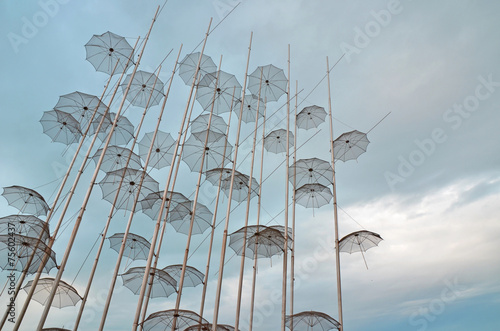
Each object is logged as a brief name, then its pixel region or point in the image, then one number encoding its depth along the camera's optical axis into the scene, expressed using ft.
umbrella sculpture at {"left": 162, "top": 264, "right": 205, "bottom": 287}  48.02
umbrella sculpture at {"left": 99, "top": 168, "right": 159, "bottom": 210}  46.78
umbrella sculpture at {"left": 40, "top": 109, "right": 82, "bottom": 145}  52.13
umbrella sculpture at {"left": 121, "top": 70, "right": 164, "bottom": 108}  55.47
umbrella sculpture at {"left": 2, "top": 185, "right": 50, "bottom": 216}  45.09
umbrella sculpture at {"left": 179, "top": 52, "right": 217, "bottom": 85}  54.08
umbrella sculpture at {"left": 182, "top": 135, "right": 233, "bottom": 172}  49.93
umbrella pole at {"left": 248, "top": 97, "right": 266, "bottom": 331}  42.91
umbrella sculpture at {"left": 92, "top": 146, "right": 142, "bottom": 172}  52.29
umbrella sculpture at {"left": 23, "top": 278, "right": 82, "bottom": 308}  44.81
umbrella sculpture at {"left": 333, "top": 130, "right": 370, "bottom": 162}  56.56
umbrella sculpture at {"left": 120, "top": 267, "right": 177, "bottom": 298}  47.05
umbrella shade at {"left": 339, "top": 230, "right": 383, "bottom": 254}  46.21
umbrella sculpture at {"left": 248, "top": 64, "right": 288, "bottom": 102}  61.72
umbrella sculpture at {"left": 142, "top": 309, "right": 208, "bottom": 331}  35.29
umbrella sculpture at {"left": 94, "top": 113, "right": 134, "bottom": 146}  56.39
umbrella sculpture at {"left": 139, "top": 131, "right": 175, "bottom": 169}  58.59
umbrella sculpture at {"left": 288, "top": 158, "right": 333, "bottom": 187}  53.83
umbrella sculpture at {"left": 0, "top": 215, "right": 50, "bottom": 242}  39.57
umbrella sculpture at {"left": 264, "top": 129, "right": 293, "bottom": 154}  62.54
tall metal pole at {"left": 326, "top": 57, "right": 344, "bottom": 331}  41.96
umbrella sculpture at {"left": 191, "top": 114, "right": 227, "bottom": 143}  49.29
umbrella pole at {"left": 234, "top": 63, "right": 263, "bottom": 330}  36.48
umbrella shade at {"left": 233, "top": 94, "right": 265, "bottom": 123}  61.31
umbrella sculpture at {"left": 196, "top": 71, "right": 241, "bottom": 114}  53.88
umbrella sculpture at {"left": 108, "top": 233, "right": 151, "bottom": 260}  54.95
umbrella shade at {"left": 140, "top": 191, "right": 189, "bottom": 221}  44.75
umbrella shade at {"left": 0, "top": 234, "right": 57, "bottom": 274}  35.40
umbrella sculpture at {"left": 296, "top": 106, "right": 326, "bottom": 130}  62.39
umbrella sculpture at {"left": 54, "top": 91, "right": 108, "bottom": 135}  51.88
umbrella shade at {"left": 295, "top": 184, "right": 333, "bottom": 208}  51.44
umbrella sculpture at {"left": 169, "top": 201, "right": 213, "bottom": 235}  47.52
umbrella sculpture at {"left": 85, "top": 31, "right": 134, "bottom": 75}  52.54
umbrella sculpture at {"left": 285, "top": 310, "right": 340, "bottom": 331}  41.86
